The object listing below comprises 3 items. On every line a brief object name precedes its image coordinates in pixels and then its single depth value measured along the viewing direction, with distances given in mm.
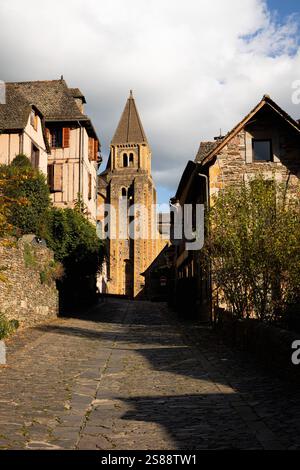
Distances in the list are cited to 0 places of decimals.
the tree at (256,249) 12508
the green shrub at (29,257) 17672
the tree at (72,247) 23797
